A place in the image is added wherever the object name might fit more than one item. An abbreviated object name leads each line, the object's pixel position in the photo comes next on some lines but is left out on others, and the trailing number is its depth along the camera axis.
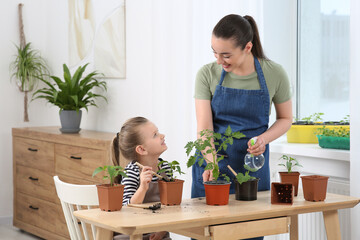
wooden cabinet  4.11
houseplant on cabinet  4.60
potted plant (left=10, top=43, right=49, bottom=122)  5.31
